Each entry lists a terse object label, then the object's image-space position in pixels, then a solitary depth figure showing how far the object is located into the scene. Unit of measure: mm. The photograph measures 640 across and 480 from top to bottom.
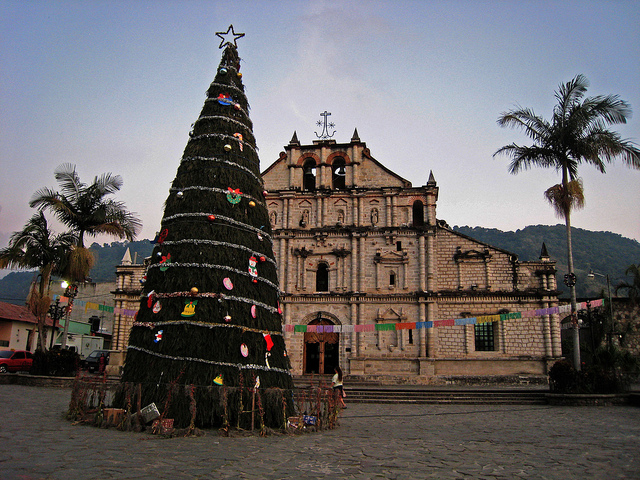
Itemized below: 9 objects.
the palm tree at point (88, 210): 21828
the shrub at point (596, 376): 18734
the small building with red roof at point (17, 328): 40219
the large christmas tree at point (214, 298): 10570
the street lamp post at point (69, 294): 21312
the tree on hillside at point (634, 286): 41344
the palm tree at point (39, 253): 22141
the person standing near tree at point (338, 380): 17578
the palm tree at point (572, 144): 20359
